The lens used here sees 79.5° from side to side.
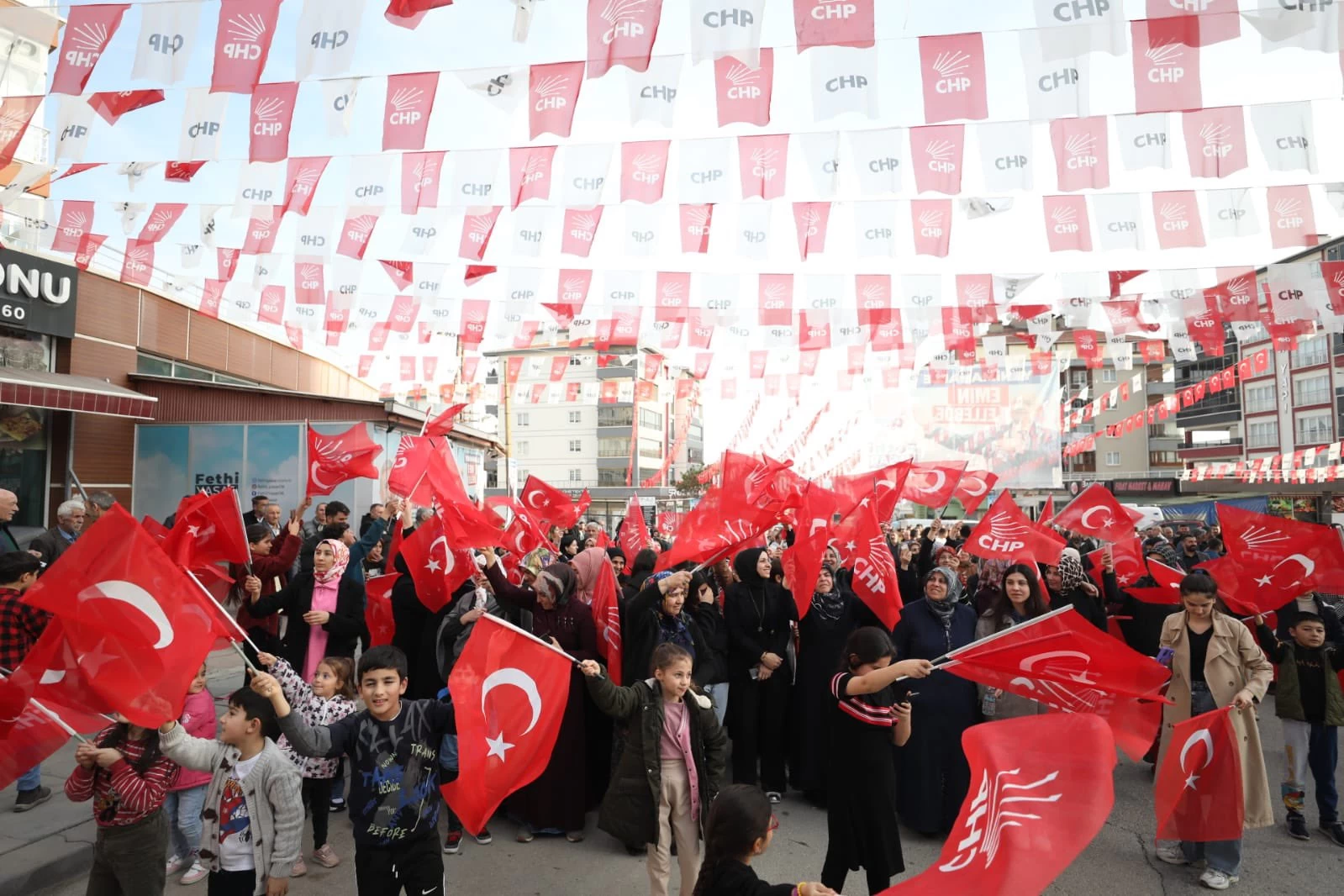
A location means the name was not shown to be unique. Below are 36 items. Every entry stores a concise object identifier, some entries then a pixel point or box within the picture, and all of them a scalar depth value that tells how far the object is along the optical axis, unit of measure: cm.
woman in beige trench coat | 469
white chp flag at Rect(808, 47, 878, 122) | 648
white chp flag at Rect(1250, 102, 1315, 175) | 792
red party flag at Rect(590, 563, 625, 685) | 558
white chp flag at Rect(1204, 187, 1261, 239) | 989
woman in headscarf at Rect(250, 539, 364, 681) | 575
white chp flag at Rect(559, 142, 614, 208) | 905
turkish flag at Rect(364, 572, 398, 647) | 650
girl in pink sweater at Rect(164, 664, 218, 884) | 446
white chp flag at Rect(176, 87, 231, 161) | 818
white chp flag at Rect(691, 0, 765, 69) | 600
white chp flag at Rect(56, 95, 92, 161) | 830
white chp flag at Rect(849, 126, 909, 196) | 858
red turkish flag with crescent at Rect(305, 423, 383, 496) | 821
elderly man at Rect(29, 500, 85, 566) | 695
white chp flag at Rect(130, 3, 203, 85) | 668
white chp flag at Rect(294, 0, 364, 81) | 623
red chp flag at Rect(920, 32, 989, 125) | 659
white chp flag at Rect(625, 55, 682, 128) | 702
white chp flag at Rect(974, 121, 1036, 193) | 827
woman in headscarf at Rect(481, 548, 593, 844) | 537
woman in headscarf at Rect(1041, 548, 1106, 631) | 660
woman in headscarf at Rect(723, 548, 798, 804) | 595
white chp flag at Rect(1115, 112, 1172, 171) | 808
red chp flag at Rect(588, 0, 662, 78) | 611
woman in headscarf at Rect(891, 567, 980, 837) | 533
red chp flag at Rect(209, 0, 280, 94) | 646
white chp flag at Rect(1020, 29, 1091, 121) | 658
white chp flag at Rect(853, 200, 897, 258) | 1045
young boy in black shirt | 328
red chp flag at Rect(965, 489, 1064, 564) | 701
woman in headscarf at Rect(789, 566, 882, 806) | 600
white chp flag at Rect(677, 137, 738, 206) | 901
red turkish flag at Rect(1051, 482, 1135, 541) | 848
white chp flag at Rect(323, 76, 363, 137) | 784
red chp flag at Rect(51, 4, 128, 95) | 690
